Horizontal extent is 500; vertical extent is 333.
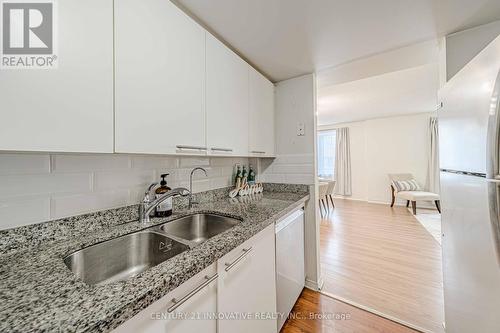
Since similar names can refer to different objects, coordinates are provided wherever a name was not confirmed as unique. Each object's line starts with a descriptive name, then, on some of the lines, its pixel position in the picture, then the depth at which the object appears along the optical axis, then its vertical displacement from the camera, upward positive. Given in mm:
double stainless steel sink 760 -400
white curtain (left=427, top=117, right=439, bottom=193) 4437 +146
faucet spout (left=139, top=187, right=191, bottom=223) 1031 -220
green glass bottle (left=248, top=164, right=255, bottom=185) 2005 -111
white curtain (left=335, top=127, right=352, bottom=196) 5695 +135
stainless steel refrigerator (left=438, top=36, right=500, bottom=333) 645 -120
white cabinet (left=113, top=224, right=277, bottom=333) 545 -513
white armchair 3943 -594
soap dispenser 1139 -226
